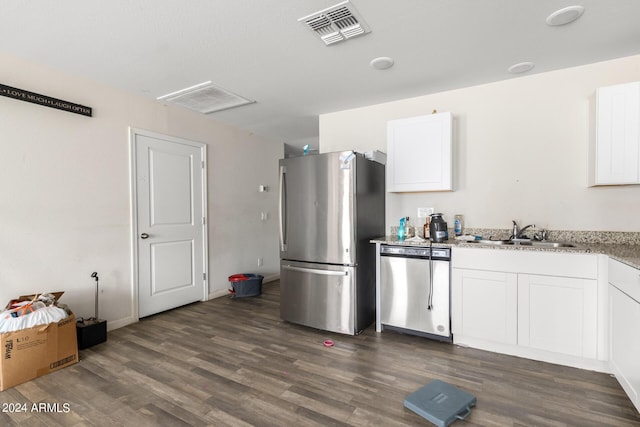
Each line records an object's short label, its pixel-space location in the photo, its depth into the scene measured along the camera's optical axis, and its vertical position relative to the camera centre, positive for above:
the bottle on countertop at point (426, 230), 3.14 -0.23
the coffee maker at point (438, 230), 2.84 -0.21
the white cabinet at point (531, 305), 2.21 -0.77
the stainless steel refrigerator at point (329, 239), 2.93 -0.31
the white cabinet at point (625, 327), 1.66 -0.72
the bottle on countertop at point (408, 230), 3.20 -0.23
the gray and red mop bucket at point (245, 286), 4.23 -1.08
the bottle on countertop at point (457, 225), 3.15 -0.18
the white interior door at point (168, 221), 3.38 -0.14
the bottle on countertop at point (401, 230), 3.10 -0.23
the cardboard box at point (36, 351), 2.08 -1.03
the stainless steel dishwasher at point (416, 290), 2.69 -0.76
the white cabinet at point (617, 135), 2.32 +0.57
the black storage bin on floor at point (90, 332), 2.64 -1.09
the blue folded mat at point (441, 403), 1.70 -1.18
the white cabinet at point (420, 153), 2.98 +0.56
